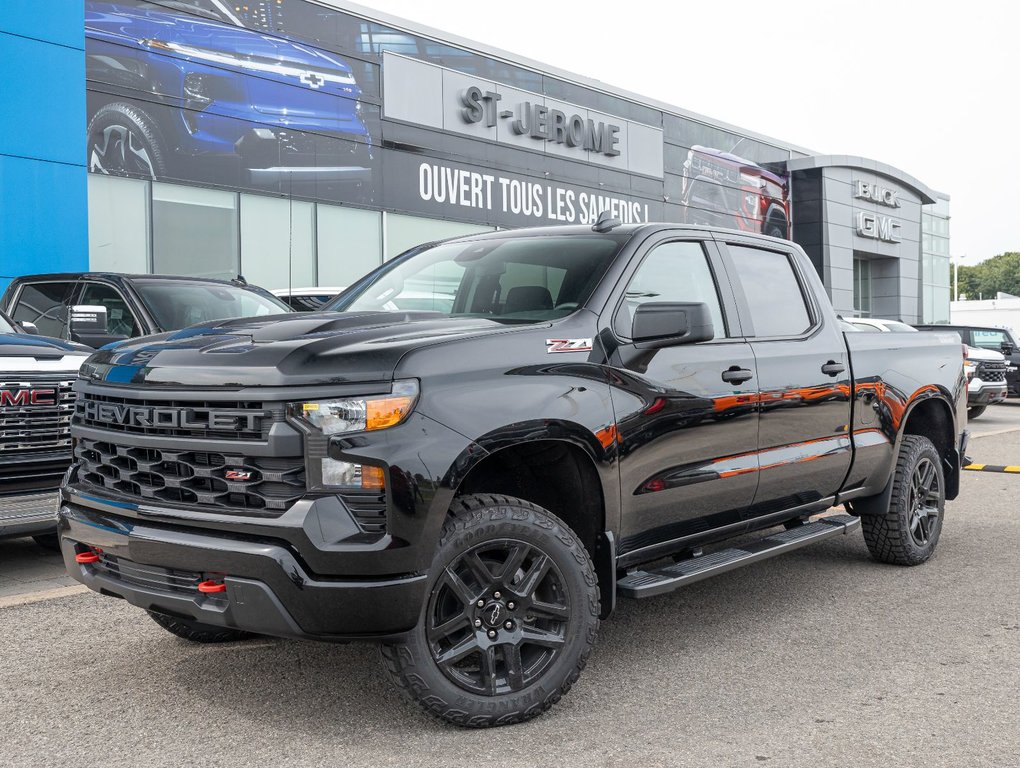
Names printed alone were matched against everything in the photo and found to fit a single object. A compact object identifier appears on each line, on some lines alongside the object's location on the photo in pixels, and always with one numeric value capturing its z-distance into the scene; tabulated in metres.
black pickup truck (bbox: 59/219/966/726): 3.30
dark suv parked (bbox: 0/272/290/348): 7.94
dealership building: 16.23
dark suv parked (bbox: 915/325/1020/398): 21.36
